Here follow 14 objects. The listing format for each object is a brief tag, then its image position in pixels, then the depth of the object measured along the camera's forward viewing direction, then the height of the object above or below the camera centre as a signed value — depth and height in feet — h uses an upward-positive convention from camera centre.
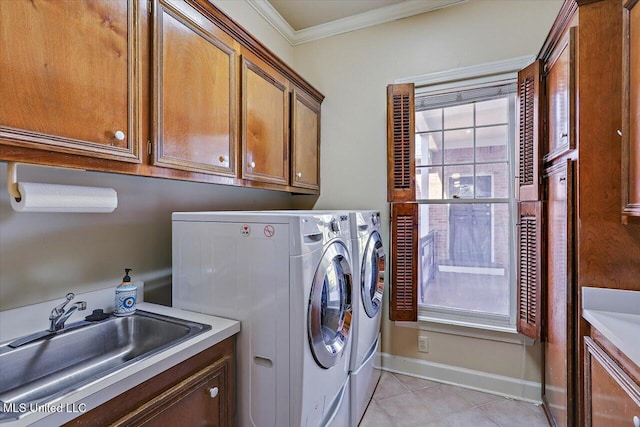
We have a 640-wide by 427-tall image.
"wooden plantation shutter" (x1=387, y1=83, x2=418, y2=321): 7.77 +0.40
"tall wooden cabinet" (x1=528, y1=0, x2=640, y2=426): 4.62 +0.61
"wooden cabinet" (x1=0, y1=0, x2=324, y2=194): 2.99 +1.60
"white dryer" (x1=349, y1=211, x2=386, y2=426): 6.04 -1.96
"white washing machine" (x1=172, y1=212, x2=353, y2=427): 4.10 -1.18
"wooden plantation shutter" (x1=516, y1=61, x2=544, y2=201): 6.27 +1.72
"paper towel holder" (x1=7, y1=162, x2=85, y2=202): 3.29 +0.39
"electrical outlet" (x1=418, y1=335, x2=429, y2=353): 8.20 -3.39
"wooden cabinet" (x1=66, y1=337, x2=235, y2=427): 2.98 -1.98
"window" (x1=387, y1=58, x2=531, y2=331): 7.66 +0.45
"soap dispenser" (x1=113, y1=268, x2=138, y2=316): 4.73 -1.26
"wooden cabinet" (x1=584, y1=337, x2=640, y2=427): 3.57 -2.25
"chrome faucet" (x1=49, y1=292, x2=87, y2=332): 4.06 -1.29
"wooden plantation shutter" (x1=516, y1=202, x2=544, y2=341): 6.37 -1.18
